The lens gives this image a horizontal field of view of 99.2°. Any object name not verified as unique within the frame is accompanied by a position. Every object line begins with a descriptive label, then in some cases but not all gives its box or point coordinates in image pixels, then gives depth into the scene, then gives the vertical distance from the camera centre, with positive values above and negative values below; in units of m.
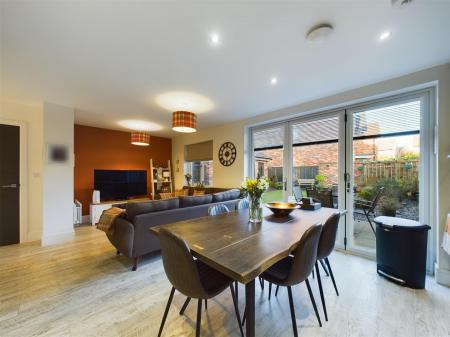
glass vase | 1.93 -0.41
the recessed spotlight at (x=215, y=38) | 1.74 +1.21
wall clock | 4.72 +0.37
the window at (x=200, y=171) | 5.65 -0.09
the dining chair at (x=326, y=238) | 1.67 -0.63
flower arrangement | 1.90 -0.25
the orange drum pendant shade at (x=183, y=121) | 3.28 +0.82
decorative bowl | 2.12 -0.45
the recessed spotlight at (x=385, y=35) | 1.71 +1.22
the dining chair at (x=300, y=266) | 1.32 -0.71
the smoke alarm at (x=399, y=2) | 1.34 +1.17
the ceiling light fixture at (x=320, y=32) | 1.62 +1.18
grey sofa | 2.53 -0.73
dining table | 1.07 -0.53
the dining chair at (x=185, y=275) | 1.18 -0.70
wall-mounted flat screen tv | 5.13 -0.42
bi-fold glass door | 2.55 +0.09
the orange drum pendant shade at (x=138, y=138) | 4.75 +0.75
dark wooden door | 3.37 -0.27
